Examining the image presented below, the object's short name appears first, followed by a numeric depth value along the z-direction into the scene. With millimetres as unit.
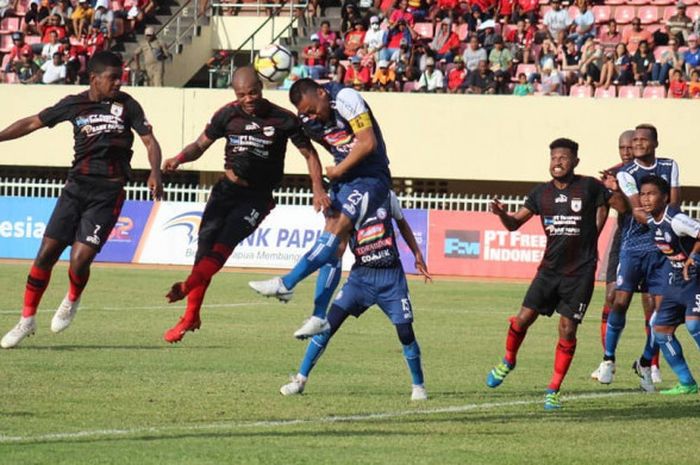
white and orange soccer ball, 17797
